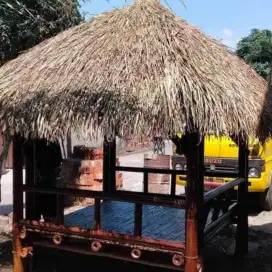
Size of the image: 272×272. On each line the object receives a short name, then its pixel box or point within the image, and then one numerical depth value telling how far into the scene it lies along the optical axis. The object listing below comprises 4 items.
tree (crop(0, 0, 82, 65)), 6.00
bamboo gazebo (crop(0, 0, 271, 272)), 4.57
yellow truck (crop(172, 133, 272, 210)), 9.36
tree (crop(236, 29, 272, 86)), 24.77
